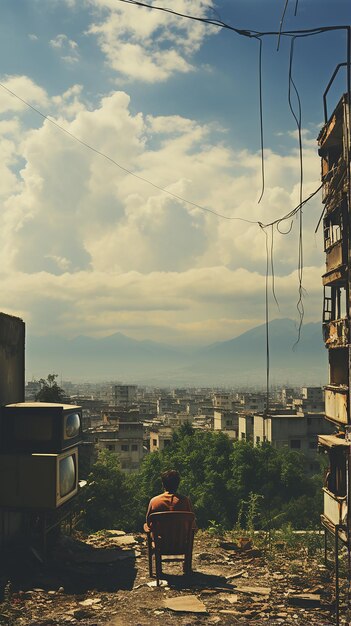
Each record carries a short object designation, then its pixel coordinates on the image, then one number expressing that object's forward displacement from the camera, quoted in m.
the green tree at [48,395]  32.38
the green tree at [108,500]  39.00
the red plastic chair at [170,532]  9.39
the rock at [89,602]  8.45
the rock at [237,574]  9.97
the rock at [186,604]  8.10
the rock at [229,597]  8.64
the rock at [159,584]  9.34
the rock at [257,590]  8.98
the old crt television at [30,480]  9.60
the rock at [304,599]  8.47
